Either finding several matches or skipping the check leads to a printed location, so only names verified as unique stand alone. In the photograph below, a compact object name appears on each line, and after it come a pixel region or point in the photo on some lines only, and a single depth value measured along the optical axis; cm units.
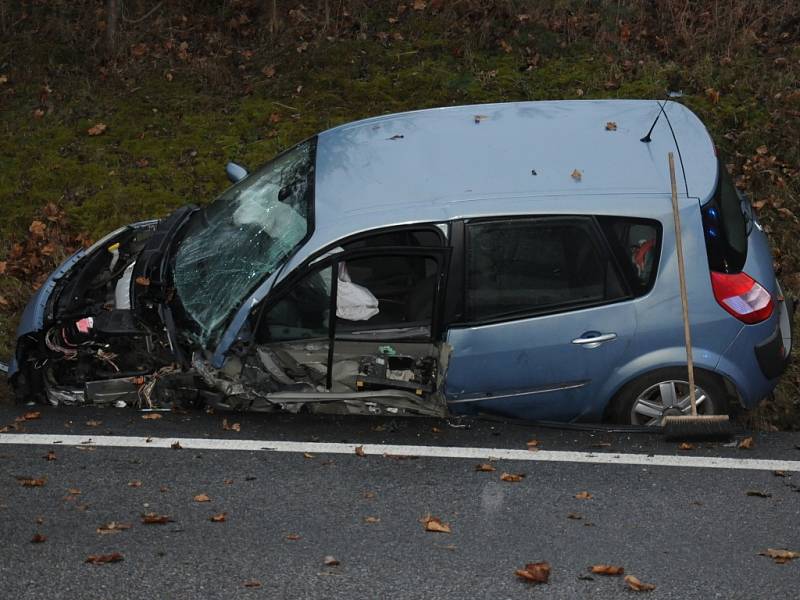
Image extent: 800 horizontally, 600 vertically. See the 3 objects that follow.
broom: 1237
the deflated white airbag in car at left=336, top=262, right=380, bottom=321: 1262
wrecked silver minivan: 1234
